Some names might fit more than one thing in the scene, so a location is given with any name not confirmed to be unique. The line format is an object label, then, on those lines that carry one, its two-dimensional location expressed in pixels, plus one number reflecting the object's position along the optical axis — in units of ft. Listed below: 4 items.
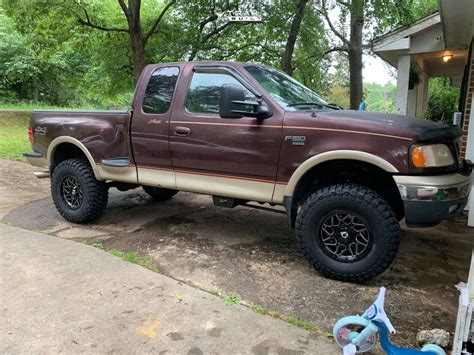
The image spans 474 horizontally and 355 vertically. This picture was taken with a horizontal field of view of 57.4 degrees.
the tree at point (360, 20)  30.55
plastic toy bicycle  8.42
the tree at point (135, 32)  38.14
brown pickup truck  11.53
